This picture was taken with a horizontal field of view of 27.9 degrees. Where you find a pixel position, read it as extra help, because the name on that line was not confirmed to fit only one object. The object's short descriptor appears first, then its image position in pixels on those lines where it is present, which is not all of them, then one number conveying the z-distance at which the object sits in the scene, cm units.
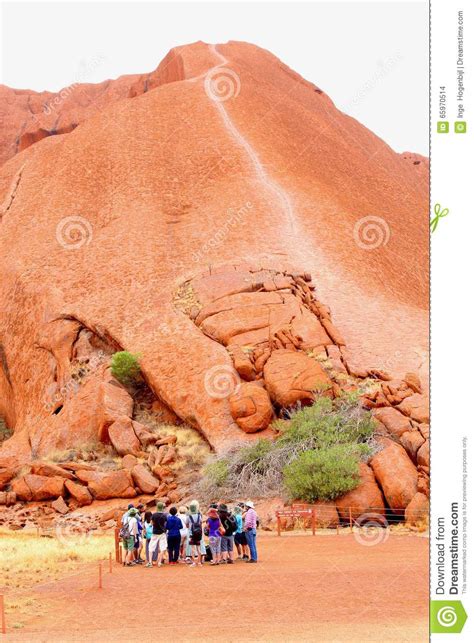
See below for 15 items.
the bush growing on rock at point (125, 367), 3083
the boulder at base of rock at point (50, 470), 2692
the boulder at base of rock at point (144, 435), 2864
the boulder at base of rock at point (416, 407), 2506
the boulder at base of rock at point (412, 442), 2366
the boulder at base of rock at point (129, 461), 2719
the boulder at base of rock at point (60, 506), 2575
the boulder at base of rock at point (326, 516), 2241
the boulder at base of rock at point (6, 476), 2823
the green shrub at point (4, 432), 3709
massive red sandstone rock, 3056
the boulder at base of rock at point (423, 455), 2295
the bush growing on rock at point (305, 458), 2275
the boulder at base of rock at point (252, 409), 2705
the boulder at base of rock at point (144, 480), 2619
